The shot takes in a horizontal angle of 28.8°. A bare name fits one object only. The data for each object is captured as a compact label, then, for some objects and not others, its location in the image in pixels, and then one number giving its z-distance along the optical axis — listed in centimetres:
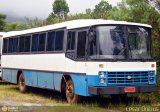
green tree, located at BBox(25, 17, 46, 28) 4653
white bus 987
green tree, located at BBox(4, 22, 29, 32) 6263
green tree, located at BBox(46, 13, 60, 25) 4719
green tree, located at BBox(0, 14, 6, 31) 6103
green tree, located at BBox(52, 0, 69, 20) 8070
